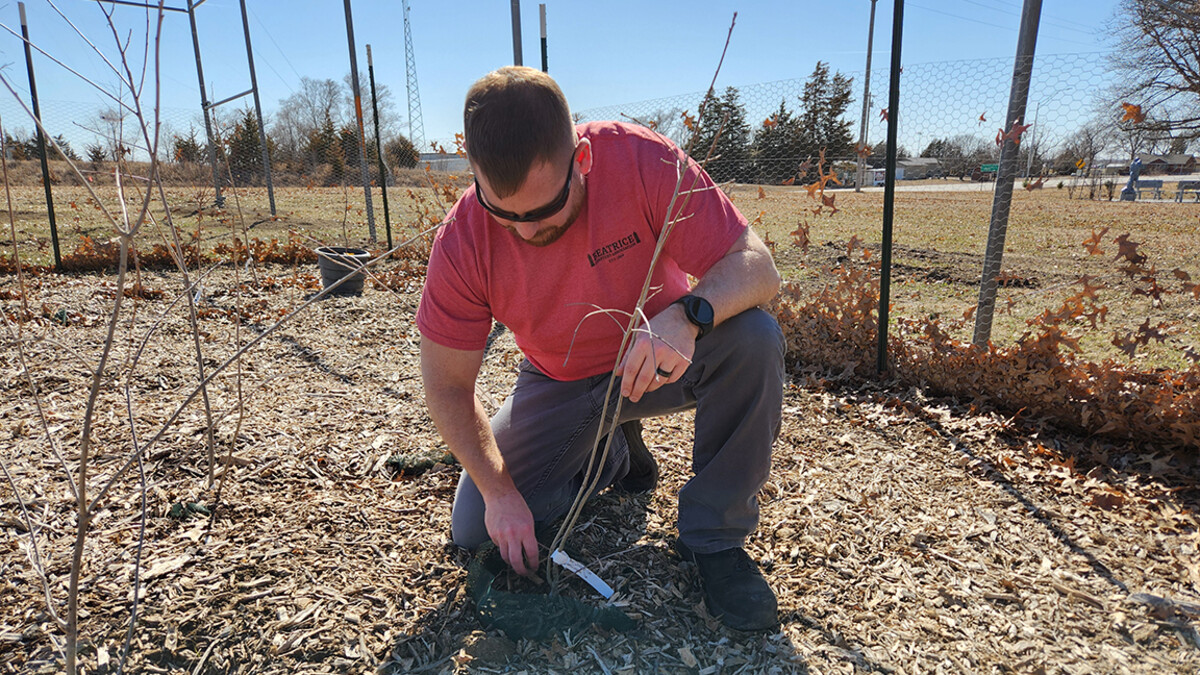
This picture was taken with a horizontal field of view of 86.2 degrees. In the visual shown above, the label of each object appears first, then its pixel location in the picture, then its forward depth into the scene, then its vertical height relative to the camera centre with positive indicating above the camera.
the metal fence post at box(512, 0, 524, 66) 5.39 +1.41
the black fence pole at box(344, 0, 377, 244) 6.86 +0.94
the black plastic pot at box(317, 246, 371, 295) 5.31 -0.65
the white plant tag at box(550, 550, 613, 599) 1.68 -0.98
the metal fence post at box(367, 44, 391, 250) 6.97 +0.52
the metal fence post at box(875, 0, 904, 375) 3.04 +0.08
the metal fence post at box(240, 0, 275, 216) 8.80 +0.88
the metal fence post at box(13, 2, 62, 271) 5.99 +0.28
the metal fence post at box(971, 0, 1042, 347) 3.01 +0.09
